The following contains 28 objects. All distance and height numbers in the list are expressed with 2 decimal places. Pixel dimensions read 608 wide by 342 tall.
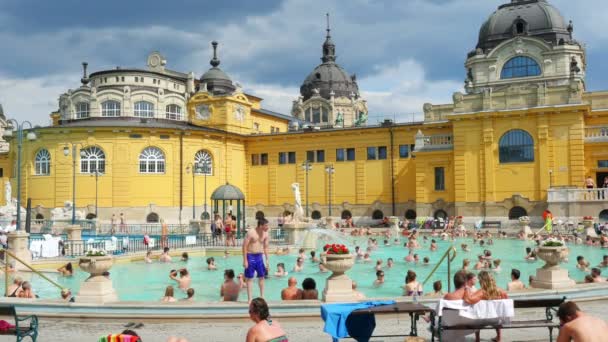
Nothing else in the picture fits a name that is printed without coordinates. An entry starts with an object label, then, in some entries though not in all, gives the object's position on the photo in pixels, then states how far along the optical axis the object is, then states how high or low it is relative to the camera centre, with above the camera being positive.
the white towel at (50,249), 24.97 -1.70
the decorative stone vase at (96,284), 11.80 -1.52
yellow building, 43.81 +4.71
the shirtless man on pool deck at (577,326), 6.54 -1.37
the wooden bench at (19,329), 8.52 -1.73
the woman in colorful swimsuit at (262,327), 6.75 -1.39
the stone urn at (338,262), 11.40 -1.08
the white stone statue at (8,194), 50.58 +1.29
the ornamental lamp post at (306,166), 49.23 +3.45
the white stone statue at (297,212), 32.22 -0.35
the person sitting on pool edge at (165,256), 25.48 -2.11
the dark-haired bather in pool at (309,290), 12.53 -1.79
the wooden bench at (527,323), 8.50 -1.74
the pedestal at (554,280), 12.52 -1.63
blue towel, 8.49 -1.63
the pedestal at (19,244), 22.03 -1.31
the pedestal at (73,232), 27.70 -1.11
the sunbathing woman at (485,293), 8.90 -1.35
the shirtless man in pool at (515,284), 13.89 -1.90
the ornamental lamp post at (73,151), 45.97 +4.64
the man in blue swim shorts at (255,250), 11.90 -0.89
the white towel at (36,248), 24.64 -1.65
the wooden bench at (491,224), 43.22 -1.50
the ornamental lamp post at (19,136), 26.11 +3.38
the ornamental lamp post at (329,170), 50.54 +3.06
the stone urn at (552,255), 12.53 -1.09
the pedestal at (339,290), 11.36 -1.64
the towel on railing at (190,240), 29.76 -1.65
